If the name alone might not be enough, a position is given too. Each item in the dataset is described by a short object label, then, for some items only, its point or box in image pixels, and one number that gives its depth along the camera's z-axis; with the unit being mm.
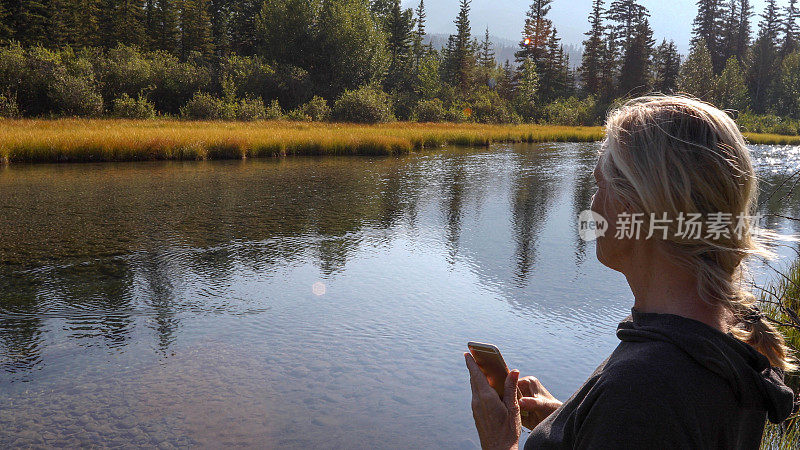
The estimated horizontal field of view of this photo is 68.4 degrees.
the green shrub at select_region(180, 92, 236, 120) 33375
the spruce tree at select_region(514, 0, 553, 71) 64562
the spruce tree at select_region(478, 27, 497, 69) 83938
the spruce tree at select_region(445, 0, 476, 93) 63344
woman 1112
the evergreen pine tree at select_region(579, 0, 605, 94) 63594
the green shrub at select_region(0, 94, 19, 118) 27391
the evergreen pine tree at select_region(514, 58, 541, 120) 55688
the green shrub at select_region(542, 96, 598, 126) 50812
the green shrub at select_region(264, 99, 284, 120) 35219
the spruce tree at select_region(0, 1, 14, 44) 40344
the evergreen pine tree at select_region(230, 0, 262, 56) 55188
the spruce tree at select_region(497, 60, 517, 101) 65125
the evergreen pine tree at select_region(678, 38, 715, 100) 51562
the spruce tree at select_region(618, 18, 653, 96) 59031
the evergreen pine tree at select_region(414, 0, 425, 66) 65738
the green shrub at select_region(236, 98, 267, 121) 33938
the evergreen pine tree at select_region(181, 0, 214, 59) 51000
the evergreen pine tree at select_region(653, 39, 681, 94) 59781
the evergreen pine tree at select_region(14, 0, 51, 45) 42219
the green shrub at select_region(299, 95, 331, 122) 37000
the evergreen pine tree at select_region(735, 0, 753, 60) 64625
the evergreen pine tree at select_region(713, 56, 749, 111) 50688
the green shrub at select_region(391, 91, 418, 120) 44719
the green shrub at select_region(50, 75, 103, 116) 30438
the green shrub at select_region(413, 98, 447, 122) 43562
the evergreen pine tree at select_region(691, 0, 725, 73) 65375
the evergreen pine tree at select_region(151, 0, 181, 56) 50338
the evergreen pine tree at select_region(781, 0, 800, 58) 62844
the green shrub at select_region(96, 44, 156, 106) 34688
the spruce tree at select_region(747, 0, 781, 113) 58219
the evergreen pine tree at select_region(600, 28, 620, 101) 62594
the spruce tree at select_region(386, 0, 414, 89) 58344
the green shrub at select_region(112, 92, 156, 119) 31078
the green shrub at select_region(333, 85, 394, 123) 35875
